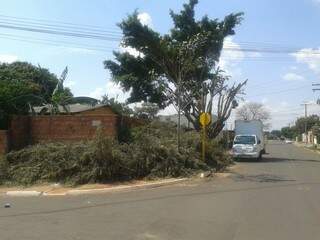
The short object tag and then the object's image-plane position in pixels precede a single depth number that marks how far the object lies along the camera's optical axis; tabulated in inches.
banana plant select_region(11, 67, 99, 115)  565.6
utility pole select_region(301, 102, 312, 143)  2636.4
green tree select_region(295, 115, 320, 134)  2737.2
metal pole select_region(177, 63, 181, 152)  499.0
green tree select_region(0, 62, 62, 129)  515.6
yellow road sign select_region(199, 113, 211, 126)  560.8
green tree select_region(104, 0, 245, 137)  742.6
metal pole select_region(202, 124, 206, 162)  528.7
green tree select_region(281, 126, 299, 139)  3273.8
